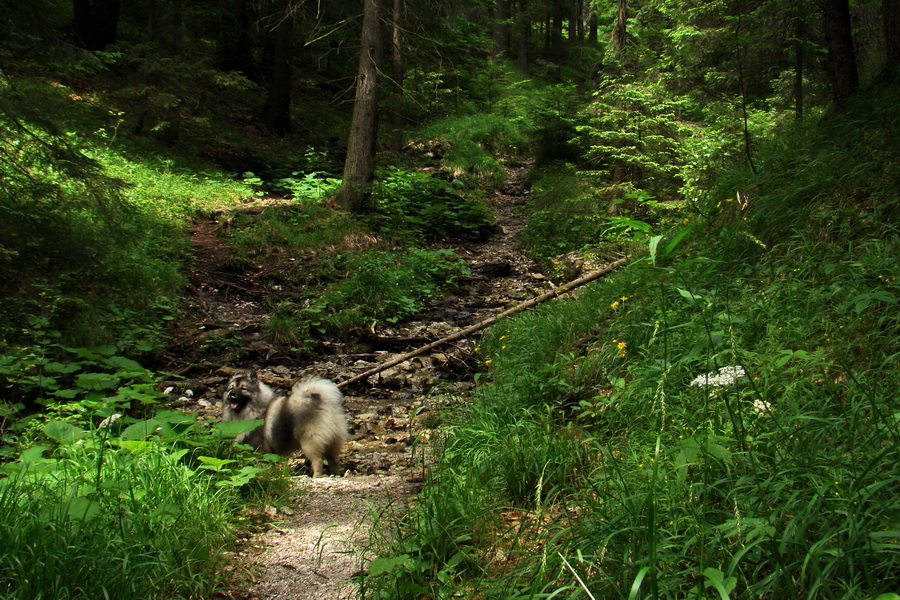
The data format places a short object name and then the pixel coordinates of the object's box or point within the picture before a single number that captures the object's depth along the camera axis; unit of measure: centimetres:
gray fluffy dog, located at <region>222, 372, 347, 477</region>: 455
